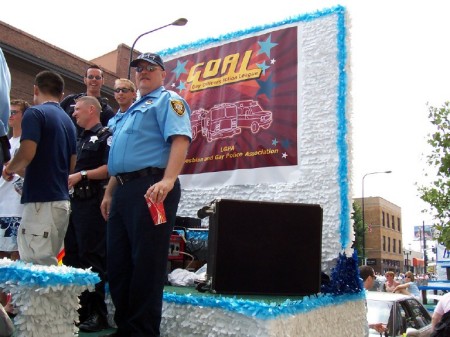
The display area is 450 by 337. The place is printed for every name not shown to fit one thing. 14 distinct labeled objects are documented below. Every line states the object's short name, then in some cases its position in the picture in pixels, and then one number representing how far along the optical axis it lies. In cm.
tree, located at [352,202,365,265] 4228
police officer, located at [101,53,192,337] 221
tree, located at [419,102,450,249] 1992
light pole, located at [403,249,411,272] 6058
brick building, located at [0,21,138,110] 1507
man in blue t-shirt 246
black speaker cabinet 284
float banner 390
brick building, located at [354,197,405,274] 5394
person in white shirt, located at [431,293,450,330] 405
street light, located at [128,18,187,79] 1001
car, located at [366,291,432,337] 501
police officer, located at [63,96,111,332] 279
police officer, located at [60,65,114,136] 375
